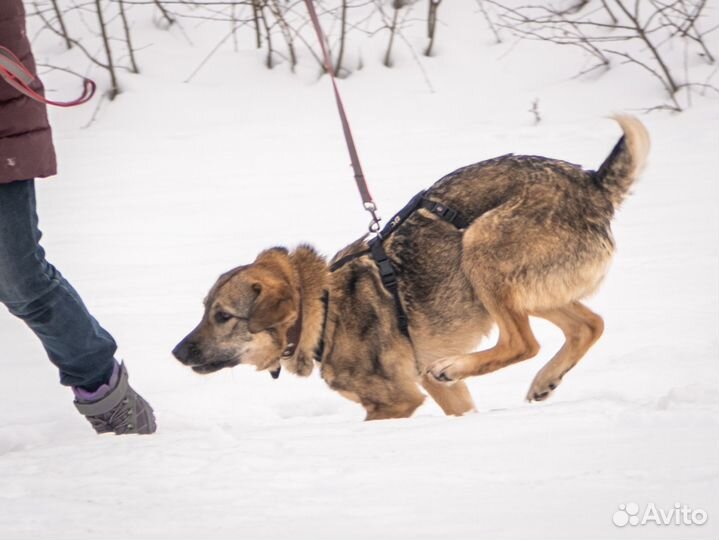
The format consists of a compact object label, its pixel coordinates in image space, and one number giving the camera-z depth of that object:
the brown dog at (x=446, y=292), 8.42
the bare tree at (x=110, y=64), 17.33
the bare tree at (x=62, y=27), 17.85
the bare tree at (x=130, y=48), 17.67
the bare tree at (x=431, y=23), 18.65
